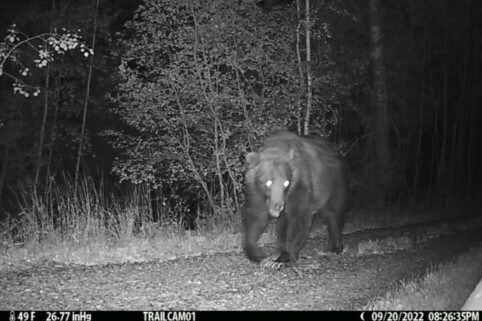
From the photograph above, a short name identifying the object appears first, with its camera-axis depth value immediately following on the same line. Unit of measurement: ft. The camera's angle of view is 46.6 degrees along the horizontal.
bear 25.58
